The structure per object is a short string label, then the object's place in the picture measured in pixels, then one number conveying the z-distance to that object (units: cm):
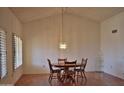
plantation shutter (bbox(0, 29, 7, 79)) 207
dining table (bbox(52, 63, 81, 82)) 306
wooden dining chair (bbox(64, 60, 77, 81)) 323
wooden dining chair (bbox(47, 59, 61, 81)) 326
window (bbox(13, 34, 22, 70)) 306
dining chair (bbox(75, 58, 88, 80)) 334
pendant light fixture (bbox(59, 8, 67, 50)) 449
